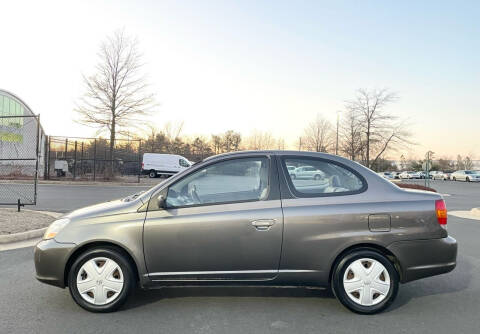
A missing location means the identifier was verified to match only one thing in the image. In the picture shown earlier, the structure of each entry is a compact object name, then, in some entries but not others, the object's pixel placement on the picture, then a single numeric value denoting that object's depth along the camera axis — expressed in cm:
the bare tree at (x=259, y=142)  6032
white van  3406
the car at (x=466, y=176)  4625
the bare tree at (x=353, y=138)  2997
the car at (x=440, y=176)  5503
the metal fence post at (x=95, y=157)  2539
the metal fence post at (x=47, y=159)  2519
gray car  364
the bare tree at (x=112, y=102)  2591
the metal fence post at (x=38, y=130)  934
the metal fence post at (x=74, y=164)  2531
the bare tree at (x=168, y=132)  5850
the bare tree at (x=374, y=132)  2964
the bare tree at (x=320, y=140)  4118
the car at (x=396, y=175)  5941
